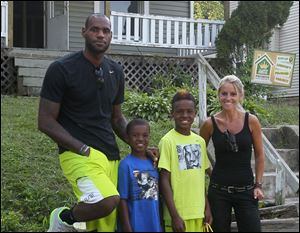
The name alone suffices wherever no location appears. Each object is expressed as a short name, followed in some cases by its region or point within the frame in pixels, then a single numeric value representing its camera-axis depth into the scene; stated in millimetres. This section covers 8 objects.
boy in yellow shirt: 3657
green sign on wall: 9102
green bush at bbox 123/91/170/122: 9453
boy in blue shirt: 3525
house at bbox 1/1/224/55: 13977
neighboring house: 19938
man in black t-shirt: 3475
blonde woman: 3869
